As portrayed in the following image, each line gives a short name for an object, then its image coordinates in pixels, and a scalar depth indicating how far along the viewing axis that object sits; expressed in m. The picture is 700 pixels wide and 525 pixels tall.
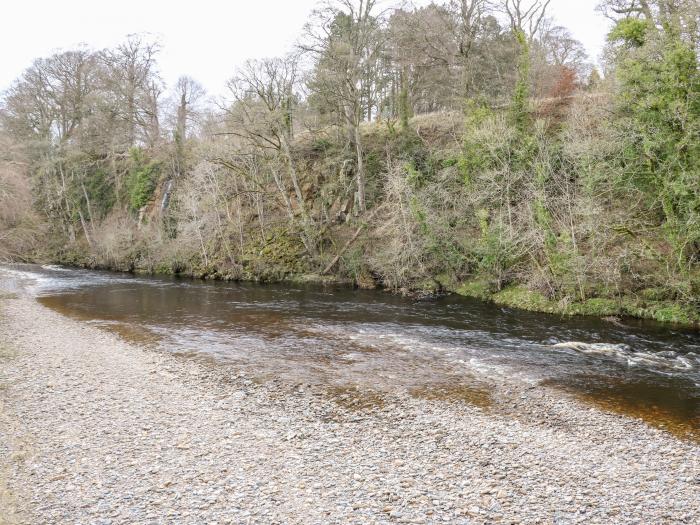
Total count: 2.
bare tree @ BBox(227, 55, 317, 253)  32.97
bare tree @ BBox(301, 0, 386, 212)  33.69
